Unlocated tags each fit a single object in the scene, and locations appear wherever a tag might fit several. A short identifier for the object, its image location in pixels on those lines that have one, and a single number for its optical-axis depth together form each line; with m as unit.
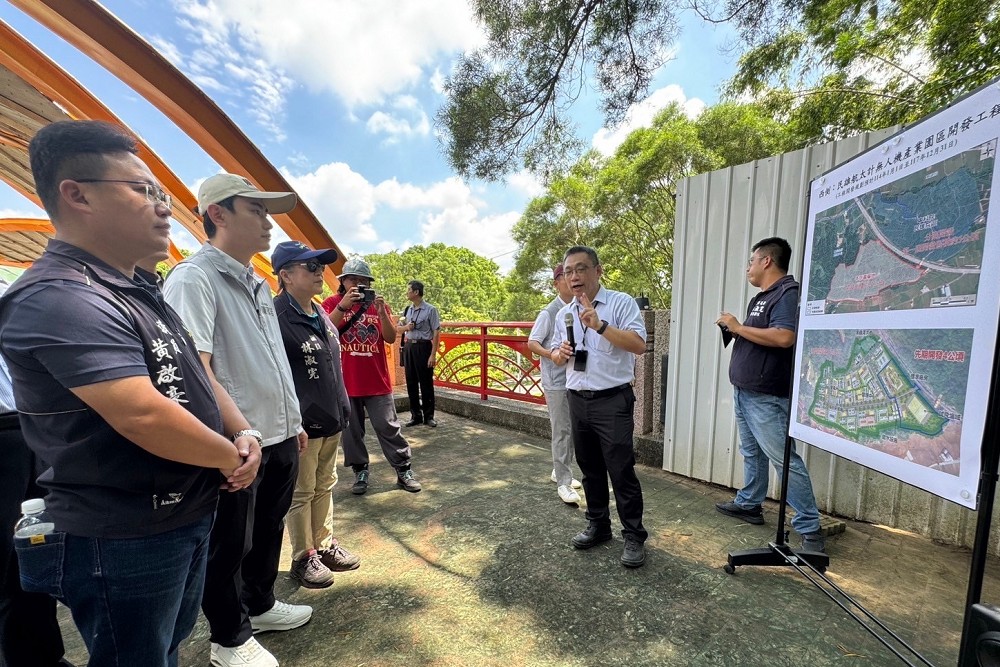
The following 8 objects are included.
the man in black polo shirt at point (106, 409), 0.93
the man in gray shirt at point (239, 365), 1.58
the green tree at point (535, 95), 4.96
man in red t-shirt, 3.16
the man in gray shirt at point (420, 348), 5.18
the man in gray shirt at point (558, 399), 3.39
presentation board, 1.29
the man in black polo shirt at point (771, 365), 2.45
